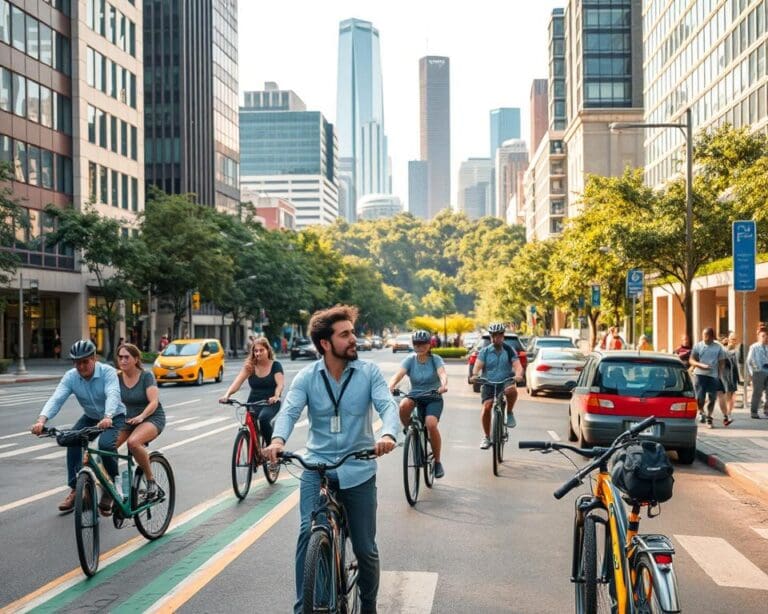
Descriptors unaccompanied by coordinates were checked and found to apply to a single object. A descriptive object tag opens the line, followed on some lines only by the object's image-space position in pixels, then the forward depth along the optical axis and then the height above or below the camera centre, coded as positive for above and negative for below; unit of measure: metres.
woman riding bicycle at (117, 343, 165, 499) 7.62 -0.76
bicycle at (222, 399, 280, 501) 9.41 -1.40
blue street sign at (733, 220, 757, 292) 16.98 +1.07
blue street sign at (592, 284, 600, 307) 33.15 +0.69
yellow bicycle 4.08 -1.14
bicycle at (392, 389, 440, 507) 9.09 -1.37
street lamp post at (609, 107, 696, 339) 21.91 +2.49
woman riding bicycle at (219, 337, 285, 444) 10.29 -0.70
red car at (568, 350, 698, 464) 12.09 -1.10
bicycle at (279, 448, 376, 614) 4.25 -1.12
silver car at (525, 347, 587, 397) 24.48 -1.40
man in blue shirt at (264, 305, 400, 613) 4.78 -0.54
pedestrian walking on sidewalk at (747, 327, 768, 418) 17.50 -0.95
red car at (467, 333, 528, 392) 25.62 -0.79
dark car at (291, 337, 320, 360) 62.52 -2.29
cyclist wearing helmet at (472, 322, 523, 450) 11.78 -0.64
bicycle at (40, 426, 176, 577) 6.48 -1.39
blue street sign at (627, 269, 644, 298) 24.97 +0.84
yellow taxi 31.19 -1.49
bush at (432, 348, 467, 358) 54.70 -2.17
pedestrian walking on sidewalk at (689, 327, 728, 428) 16.92 -0.95
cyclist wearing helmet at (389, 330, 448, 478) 9.95 -0.71
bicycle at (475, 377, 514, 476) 11.26 -1.28
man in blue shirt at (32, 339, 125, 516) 7.40 -0.66
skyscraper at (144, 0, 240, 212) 81.31 +19.24
